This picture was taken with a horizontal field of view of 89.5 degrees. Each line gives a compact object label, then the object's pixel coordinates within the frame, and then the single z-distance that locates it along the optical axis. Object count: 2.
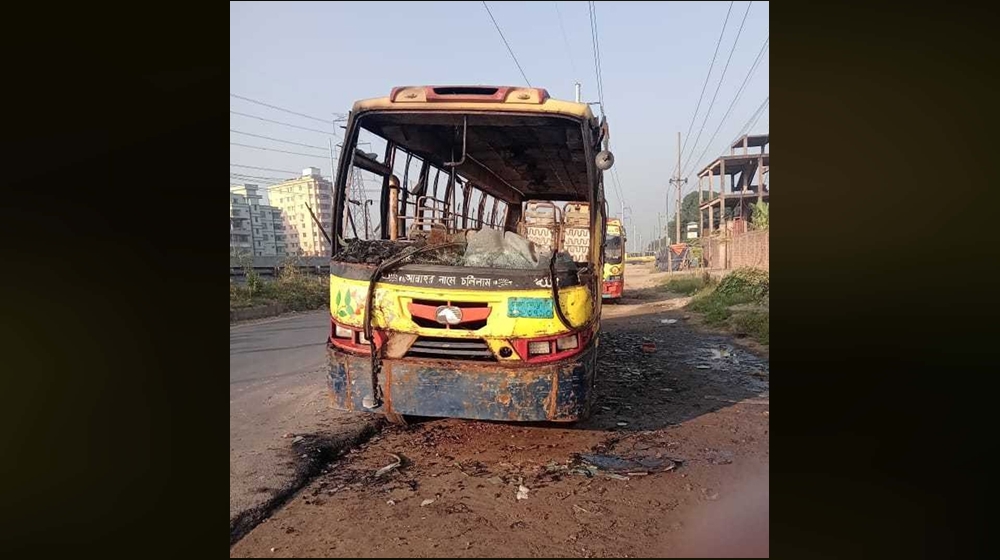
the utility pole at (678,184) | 29.78
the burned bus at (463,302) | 3.23
